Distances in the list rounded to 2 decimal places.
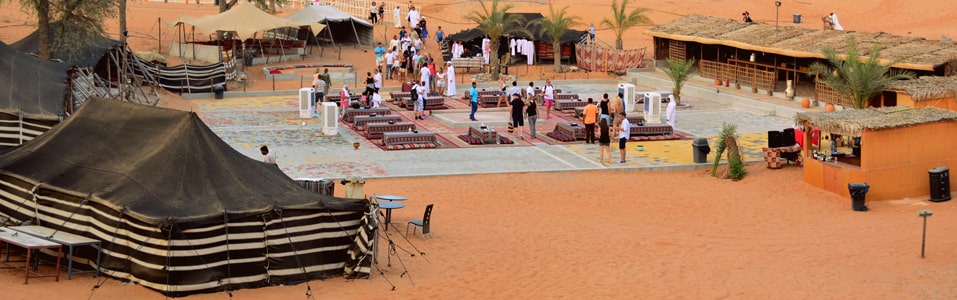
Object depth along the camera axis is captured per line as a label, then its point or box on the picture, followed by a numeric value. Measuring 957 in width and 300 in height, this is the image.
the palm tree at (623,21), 49.00
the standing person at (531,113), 31.62
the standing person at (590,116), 30.64
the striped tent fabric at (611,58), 47.62
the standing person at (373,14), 57.88
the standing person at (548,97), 35.25
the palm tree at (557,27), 47.38
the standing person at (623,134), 28.36
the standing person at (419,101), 34.94
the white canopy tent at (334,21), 50.22
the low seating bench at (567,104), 37.00
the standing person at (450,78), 40.09
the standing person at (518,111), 31.71
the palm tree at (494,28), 46.03
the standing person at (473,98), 34.38
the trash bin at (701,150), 28.59
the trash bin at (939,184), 24.88
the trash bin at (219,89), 38.91
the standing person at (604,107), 30.81
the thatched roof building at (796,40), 34.47
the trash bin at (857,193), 23.98
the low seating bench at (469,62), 47.72
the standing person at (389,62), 44.97
